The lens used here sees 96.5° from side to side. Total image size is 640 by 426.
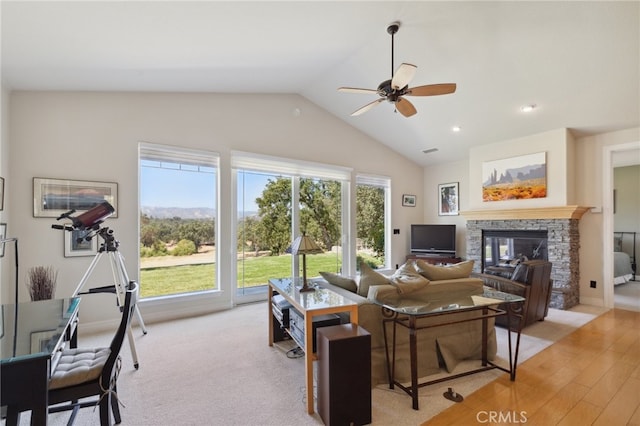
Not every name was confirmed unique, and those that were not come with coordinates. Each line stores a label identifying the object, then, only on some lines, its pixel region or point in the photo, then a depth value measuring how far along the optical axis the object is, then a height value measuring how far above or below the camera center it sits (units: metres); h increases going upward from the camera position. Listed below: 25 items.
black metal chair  1.47 -0.85
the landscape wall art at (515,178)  4.54 +0.62
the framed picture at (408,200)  6.45 +0.34
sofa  2.23 -0.78
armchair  3.21 -0.81
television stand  5.66 -0.88
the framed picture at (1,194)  2.75 +0.22
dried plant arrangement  2.79 -0.67
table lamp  2.43 -0.29
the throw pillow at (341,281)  2.65 -0.63
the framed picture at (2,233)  2.72 -0.16
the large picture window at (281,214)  4.51 +0.02
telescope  2.50 -0.02
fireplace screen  4.64 -0.55
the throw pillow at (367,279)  2.41 -0.55
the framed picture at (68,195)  3.07 +0.24
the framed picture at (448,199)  6.12 +0.35
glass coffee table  1.94 -0.78
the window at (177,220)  3.76 -0.05
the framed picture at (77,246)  3.19 -0.34
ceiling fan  2.44 +1.18
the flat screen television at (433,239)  5.81 -0.52
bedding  5.57 -1.07
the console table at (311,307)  1.92 -0.65
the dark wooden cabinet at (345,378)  1.70 -0.99
